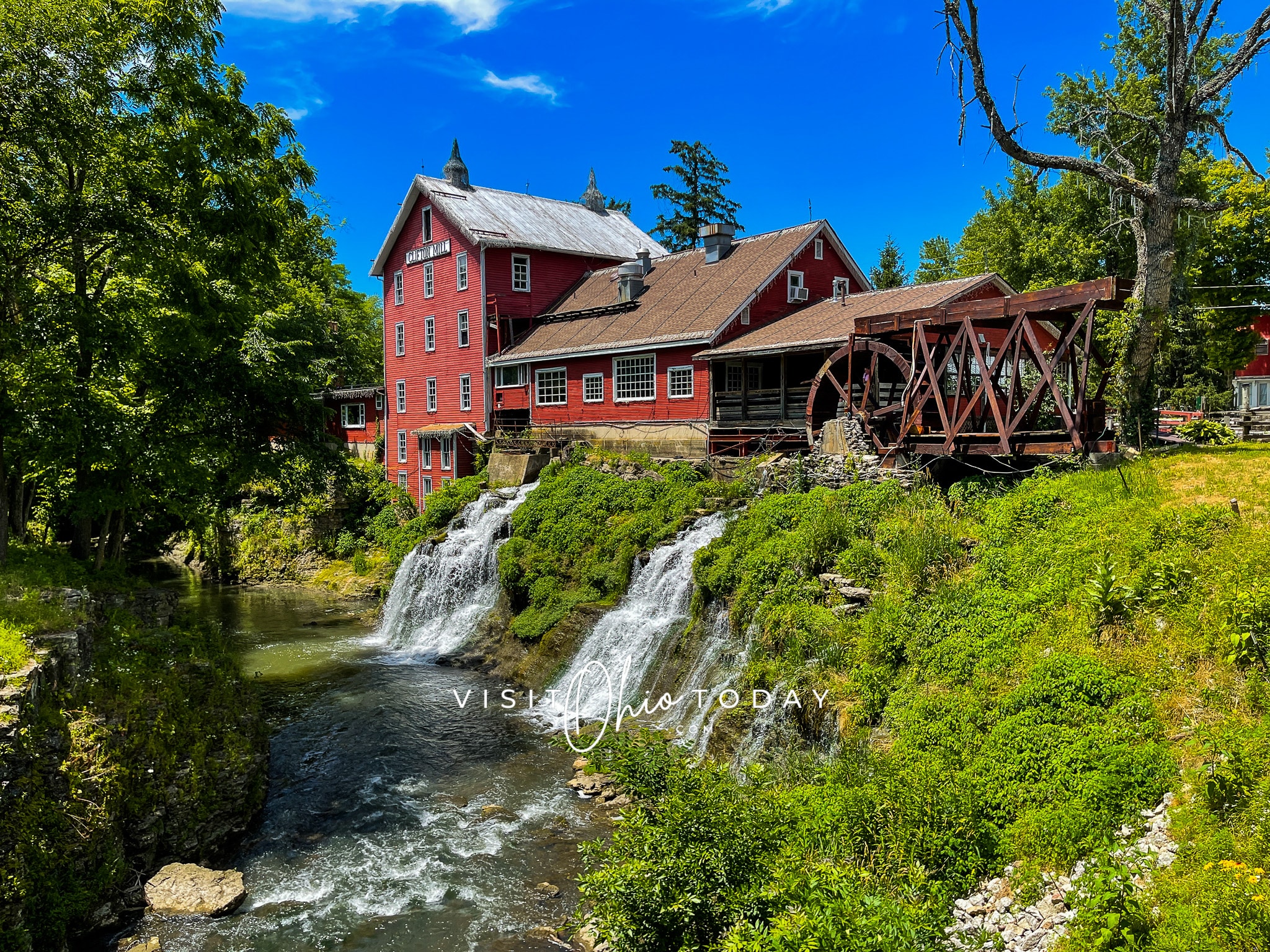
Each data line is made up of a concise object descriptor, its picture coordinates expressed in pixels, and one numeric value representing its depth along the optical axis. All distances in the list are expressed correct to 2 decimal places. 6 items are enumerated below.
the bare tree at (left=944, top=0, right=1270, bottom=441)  15.44
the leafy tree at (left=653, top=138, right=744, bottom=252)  52.44
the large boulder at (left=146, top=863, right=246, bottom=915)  9.92
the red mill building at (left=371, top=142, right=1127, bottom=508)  18.00
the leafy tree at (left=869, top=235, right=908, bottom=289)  56.66
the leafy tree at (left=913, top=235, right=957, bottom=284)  50.72
